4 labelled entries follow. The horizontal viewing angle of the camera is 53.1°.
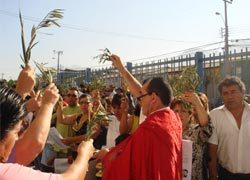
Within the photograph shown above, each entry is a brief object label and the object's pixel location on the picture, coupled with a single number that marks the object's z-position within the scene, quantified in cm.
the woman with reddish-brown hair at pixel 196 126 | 252
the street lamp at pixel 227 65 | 536
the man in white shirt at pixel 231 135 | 250
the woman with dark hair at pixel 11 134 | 105
